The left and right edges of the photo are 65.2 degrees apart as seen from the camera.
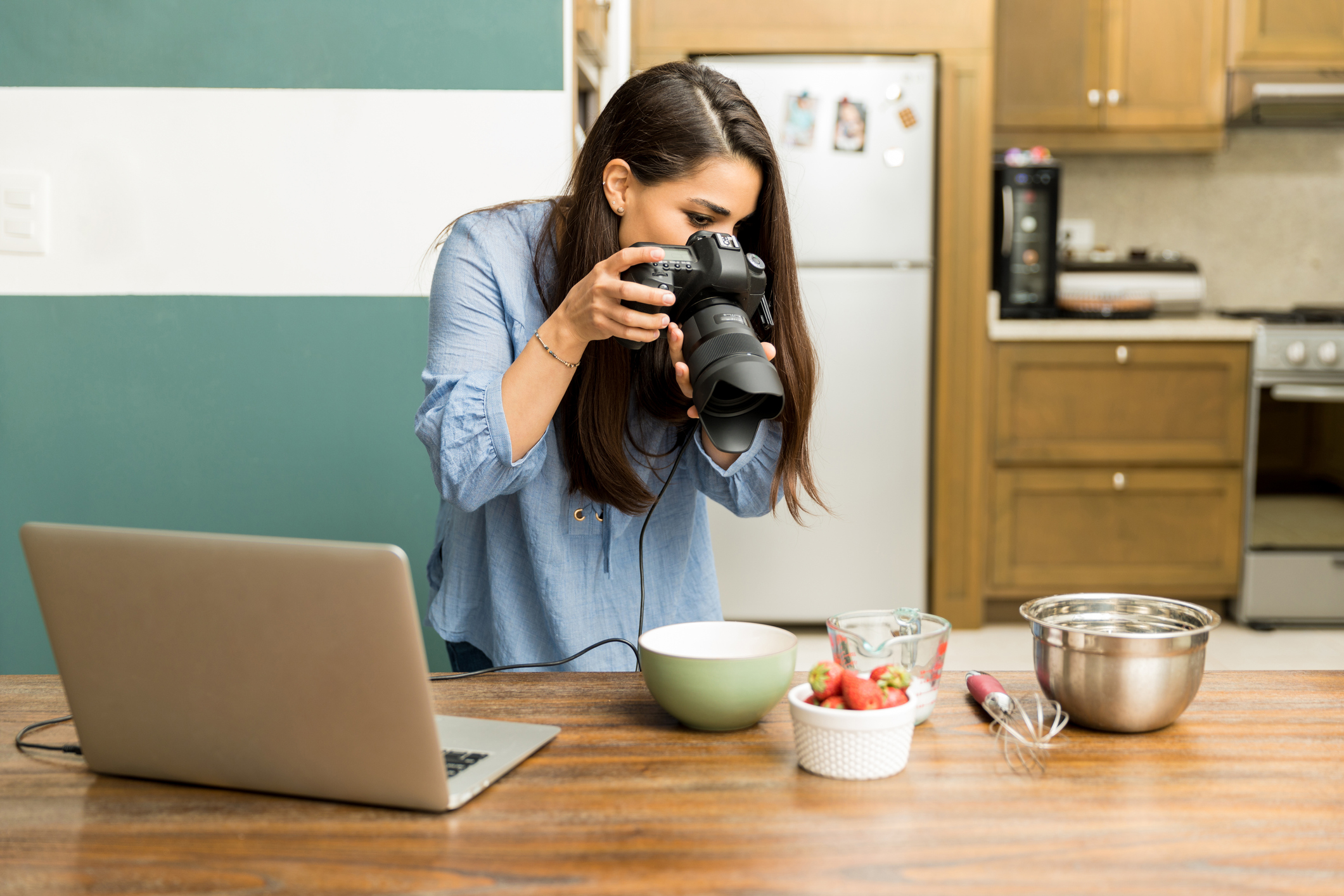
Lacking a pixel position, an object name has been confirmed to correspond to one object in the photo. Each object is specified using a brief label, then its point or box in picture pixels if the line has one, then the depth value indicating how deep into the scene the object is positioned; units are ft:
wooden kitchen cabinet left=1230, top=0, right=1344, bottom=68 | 9.98
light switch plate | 5.39
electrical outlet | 11.30
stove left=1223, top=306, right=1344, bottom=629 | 9.41
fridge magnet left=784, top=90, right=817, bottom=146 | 9.18
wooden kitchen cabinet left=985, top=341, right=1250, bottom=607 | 9.57
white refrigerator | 9.16
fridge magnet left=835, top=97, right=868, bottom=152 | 9.15
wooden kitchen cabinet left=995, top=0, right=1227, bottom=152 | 10.00
